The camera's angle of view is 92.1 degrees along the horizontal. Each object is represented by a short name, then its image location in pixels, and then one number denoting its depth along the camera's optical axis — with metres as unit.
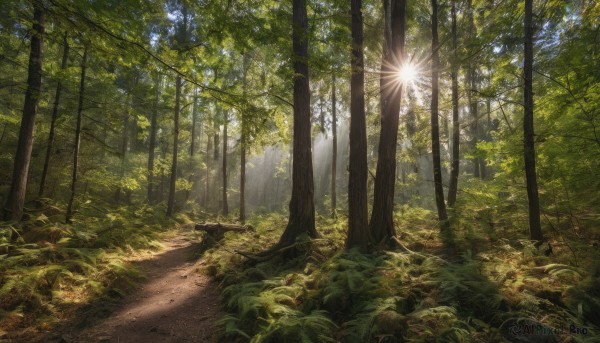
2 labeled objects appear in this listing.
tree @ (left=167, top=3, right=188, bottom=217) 17.45
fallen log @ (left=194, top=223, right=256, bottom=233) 11.25
